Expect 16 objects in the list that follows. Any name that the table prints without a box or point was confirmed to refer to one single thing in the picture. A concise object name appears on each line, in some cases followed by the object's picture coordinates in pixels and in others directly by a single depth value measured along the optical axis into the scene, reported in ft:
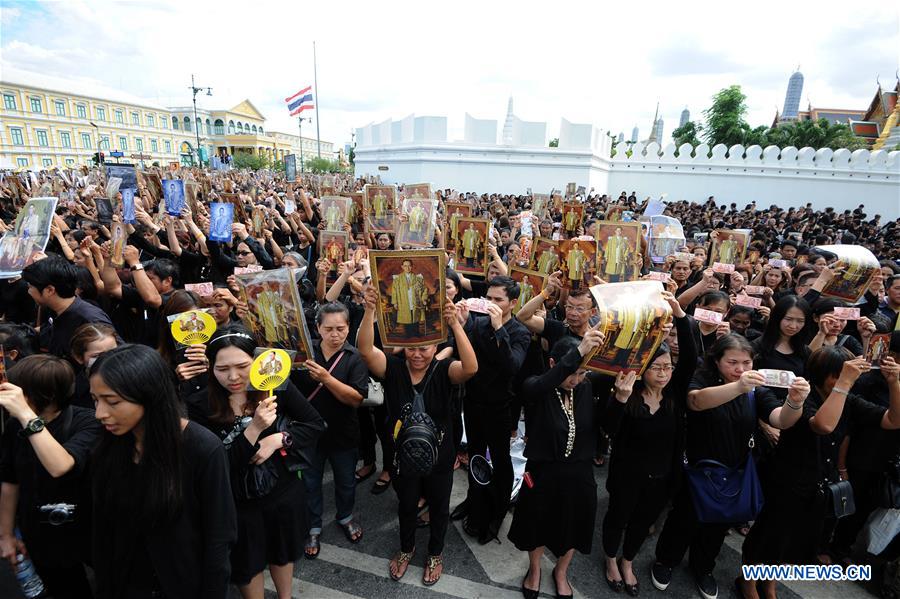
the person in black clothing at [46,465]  6.99
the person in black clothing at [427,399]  10.48
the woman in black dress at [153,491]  6.03
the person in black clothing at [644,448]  10.16
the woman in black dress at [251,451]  8.10
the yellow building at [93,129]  168.97
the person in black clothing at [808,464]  9.76
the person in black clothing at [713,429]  9.72
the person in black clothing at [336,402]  11.00
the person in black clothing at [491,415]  11.87
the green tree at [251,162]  200.64
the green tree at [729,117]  124.06
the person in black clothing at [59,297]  11.50
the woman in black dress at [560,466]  10.04
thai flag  95.91
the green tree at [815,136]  119.65
